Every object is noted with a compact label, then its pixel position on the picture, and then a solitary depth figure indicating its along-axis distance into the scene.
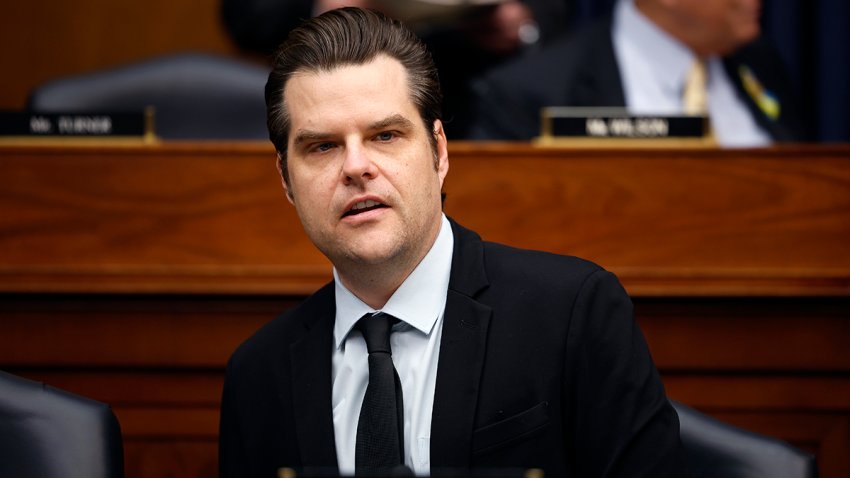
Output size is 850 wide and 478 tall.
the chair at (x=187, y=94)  5.77
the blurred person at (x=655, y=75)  5.46
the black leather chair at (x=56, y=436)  2.64
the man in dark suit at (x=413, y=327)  2.70
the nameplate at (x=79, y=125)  4.41
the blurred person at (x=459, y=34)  6.19
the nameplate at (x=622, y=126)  4.23
